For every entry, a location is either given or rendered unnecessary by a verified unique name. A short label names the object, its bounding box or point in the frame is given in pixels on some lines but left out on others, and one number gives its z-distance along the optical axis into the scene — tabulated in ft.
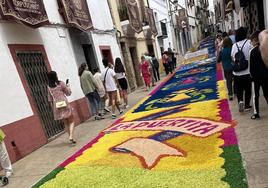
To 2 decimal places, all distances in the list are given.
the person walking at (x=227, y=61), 15.66
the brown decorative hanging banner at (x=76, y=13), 20.95
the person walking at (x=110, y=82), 18.85
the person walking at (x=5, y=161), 10.97
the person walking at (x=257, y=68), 10.62
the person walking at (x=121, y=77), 20.89
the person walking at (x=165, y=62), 37.17
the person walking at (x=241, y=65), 12.71
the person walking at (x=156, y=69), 34.79
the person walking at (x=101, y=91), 19.71
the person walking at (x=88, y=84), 19.13
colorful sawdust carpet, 8.15
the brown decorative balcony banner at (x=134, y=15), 32.87
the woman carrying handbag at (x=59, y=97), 14.20
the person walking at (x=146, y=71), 29.19
